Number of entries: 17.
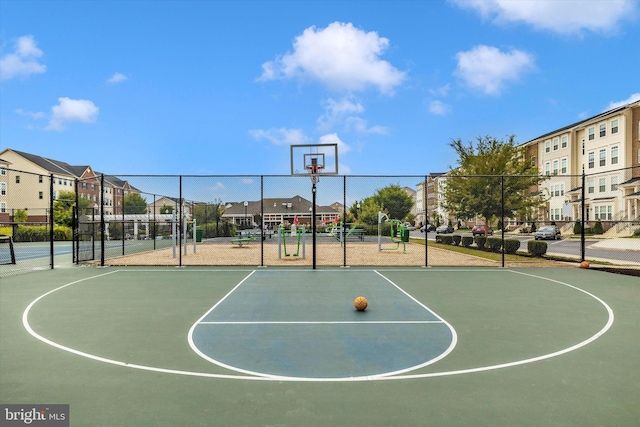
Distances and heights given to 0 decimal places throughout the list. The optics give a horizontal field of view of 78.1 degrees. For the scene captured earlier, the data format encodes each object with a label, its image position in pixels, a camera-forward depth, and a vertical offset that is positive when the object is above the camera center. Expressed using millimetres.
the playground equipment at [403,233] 20203 -999
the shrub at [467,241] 23984 -1657
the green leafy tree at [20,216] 44188 -65
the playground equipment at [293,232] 16219 -796
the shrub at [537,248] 17078 -1481
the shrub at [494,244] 20145 -1549
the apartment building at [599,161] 35156 +5321
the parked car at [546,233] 31656 -1557
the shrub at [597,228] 33469 -1275
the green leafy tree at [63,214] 36031 +119
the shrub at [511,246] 18319 -1491
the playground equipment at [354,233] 27195 -1527
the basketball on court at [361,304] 7027 -1606
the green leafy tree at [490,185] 24484 +1850
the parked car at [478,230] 37031 -1503
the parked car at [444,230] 48262 -1948
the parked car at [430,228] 59816 -2178
